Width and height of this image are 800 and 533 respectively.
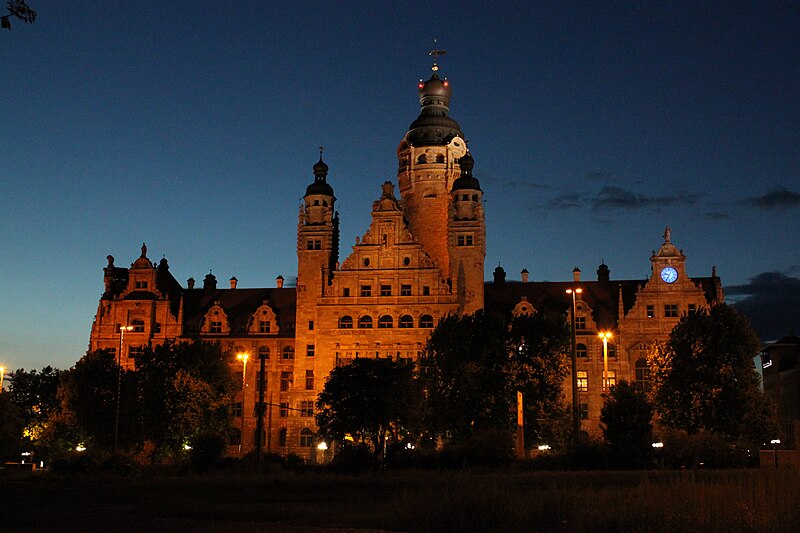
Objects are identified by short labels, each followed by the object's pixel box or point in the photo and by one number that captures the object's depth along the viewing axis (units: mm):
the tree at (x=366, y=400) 66938
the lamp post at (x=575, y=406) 51844
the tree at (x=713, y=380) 69938
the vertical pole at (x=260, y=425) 56250
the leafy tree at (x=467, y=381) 70062
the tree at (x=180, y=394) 75688
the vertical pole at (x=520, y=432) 57188
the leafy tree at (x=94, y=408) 76812
